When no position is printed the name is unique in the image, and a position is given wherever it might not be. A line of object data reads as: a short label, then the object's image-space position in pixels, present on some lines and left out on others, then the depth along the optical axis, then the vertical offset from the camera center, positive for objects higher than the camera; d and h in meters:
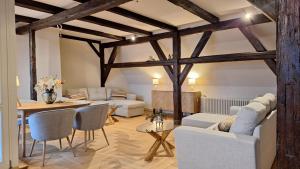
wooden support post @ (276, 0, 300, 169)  1.22 -0.04
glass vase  3.86 -0.28
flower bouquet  3.84 -0.12
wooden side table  5.70 -0.94
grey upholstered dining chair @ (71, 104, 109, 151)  3.49 -0.59
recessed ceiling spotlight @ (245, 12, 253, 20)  4.03 +1.14
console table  5.78 -0.58
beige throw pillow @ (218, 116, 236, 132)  2.52 -0.53
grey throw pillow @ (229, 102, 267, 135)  2.25 -0.42
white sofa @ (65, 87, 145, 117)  6.32 -0.57
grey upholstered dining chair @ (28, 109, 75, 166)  2.98 -0.59
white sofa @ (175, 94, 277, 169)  2.09 -0.68
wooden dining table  3.31 -0.42
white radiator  5.28 -0.63
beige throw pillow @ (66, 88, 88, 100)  6.33 -0.38
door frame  2.43 -0.04
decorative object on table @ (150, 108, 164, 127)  3.49 -0.63
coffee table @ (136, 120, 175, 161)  3.17 -0.80
